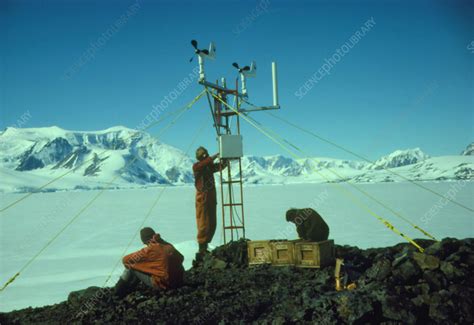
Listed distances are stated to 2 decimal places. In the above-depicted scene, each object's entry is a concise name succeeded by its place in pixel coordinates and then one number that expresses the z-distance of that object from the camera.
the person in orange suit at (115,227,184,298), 7.29
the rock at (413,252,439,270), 6.56
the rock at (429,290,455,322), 5.55
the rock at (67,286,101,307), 7.89
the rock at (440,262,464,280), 6.36
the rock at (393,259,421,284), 6.47
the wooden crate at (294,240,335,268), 8.02
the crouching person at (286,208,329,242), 8.44
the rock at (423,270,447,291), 6.24
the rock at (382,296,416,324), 5.43
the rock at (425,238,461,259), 7.30
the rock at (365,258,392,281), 6.72
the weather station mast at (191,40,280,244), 10.68
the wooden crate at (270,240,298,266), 8.49
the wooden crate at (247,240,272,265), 8.95
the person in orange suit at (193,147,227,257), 10.31
